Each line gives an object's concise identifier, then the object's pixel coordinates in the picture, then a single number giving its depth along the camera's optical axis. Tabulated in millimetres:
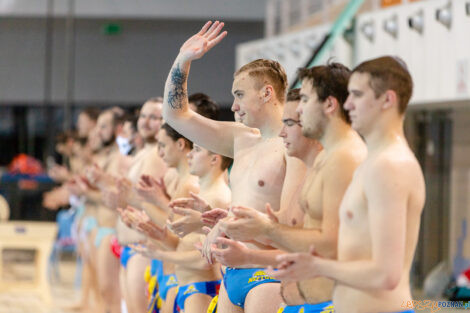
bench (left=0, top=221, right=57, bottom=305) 16726
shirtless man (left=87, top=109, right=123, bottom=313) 12054
